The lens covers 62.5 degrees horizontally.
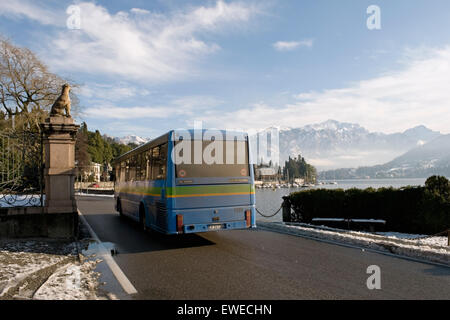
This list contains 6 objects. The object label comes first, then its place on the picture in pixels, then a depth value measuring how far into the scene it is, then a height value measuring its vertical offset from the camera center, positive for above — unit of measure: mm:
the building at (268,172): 188000 +732
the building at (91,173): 94194 +877
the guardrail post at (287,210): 16156 -1634
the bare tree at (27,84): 37406 +9715
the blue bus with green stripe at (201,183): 9773 -245
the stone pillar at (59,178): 10688 -59
